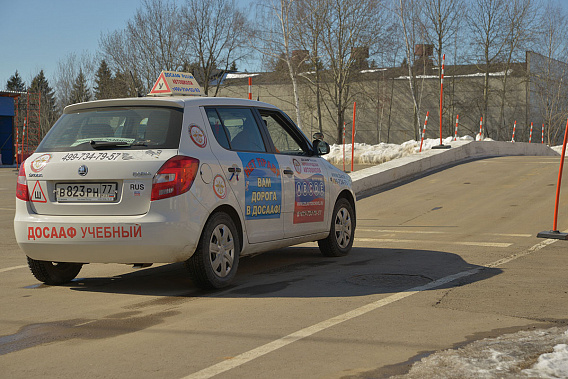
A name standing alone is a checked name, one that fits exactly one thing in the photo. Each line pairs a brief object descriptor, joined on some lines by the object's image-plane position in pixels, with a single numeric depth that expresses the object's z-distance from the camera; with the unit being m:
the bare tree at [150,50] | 59.16
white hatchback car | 6.30
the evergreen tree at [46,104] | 89.44
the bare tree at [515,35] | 54.09
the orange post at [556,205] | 10.33
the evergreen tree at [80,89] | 80.69
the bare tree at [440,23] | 53.31
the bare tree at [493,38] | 54.31
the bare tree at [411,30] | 51.27
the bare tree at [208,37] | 57.59
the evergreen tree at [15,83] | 118.35
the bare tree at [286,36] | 43.72
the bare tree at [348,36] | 49.41
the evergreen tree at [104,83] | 68.25
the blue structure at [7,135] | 48.44
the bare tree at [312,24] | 46.28
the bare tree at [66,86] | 81.50
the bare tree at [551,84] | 56.69
